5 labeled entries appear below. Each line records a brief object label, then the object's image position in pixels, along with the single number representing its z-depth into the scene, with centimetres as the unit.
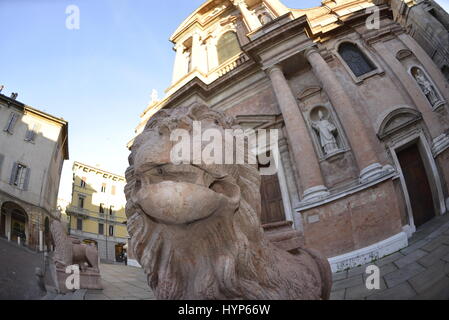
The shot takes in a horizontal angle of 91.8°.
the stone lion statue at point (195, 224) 85
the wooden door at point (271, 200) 786
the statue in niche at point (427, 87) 705
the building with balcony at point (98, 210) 2588
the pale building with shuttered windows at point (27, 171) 1367
